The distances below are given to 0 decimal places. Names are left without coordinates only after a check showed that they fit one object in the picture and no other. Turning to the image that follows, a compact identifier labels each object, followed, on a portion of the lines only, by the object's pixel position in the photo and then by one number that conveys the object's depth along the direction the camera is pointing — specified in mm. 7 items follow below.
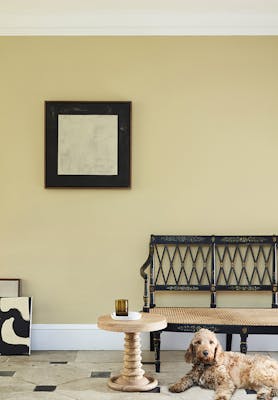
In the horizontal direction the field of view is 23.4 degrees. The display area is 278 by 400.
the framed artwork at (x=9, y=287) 5391
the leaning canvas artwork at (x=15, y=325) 5230
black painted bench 5320
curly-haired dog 4199
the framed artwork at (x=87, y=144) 5449
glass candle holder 4405
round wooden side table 4254
